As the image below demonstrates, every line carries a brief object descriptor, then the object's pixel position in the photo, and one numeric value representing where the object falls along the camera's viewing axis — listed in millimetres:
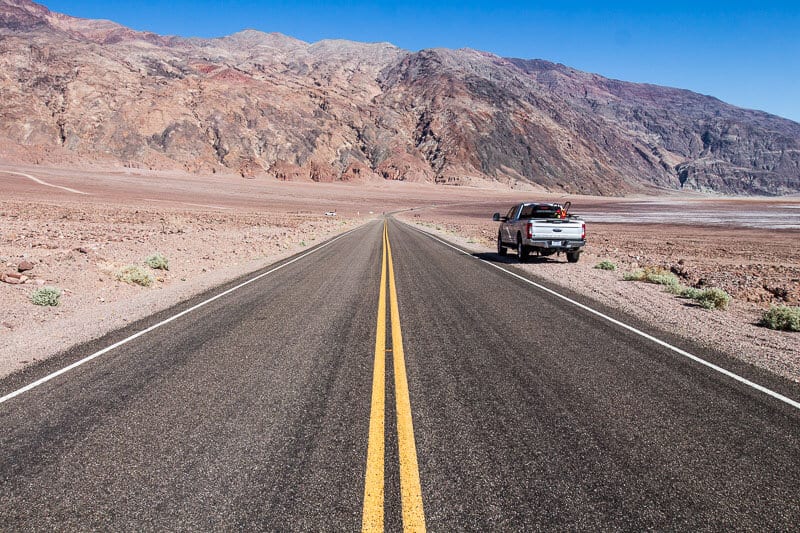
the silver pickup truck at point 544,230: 16125
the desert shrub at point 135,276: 12812
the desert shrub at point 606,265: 16125
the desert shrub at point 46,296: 9781
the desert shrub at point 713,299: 10297
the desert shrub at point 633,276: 13969
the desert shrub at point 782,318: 8422
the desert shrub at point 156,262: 15086
